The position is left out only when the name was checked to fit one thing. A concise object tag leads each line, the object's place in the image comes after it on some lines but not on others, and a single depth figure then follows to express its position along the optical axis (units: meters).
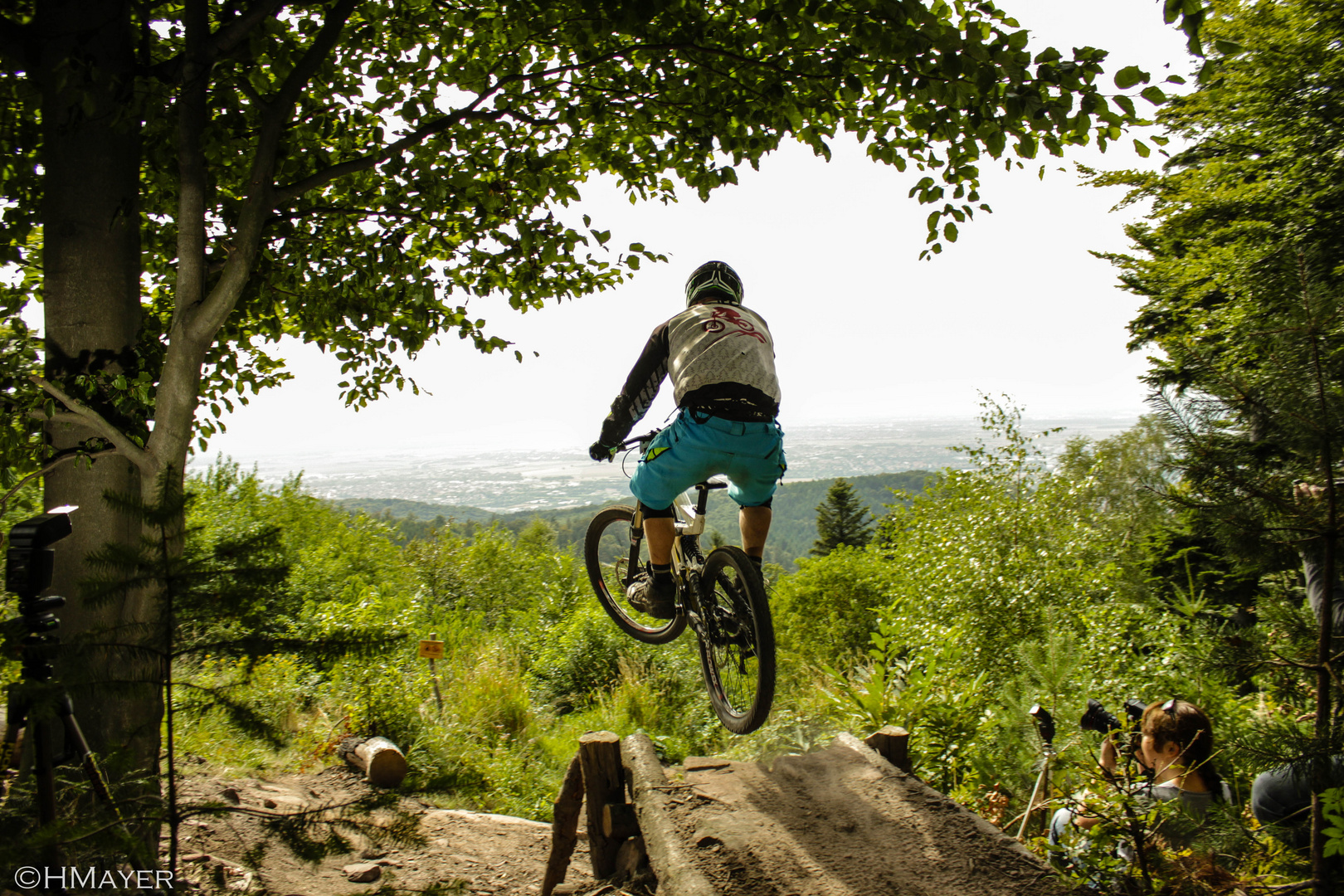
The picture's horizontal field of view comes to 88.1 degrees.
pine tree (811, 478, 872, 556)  43.12
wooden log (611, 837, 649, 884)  3.89
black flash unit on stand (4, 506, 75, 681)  1.39
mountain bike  3.30
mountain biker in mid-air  3.30
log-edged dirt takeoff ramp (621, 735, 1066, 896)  2.68
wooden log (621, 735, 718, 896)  2.79
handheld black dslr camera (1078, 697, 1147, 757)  3.36
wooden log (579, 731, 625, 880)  4.05
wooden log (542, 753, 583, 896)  4.38
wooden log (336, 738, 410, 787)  6.27
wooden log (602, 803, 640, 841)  4.00
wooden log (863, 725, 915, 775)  3.84
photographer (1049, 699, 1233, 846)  2.96
